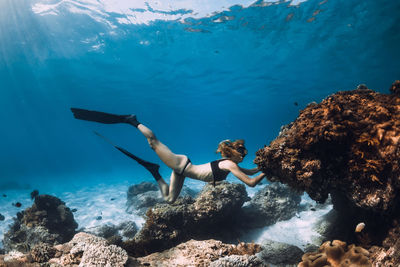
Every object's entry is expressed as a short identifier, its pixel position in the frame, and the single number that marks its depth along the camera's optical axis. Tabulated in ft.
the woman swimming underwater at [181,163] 17.49
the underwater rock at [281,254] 15.75
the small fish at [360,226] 13.06
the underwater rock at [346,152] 12.25
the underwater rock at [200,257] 13.26
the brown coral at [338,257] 11.64
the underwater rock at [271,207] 28.98
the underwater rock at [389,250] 11.23
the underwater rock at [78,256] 13.79
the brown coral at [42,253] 16.14
